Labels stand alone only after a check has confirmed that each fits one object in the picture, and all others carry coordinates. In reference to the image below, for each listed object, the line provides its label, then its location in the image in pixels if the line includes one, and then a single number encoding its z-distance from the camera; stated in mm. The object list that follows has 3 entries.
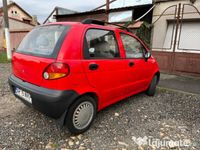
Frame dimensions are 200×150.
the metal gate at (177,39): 6664
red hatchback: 2217
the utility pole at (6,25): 9148
